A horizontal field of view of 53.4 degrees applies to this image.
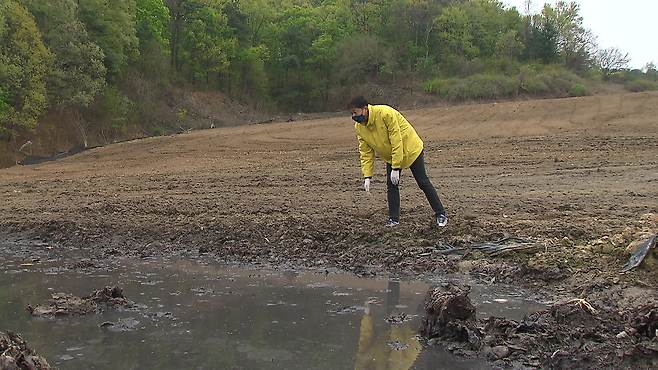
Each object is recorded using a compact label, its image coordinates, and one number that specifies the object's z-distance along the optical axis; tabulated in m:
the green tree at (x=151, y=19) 35.81
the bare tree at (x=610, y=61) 53.47
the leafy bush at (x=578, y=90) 41.72
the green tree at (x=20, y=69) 21.58
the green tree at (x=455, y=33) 50.25
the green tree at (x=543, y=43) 51.31
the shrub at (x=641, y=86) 44.78
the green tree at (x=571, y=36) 51.59
